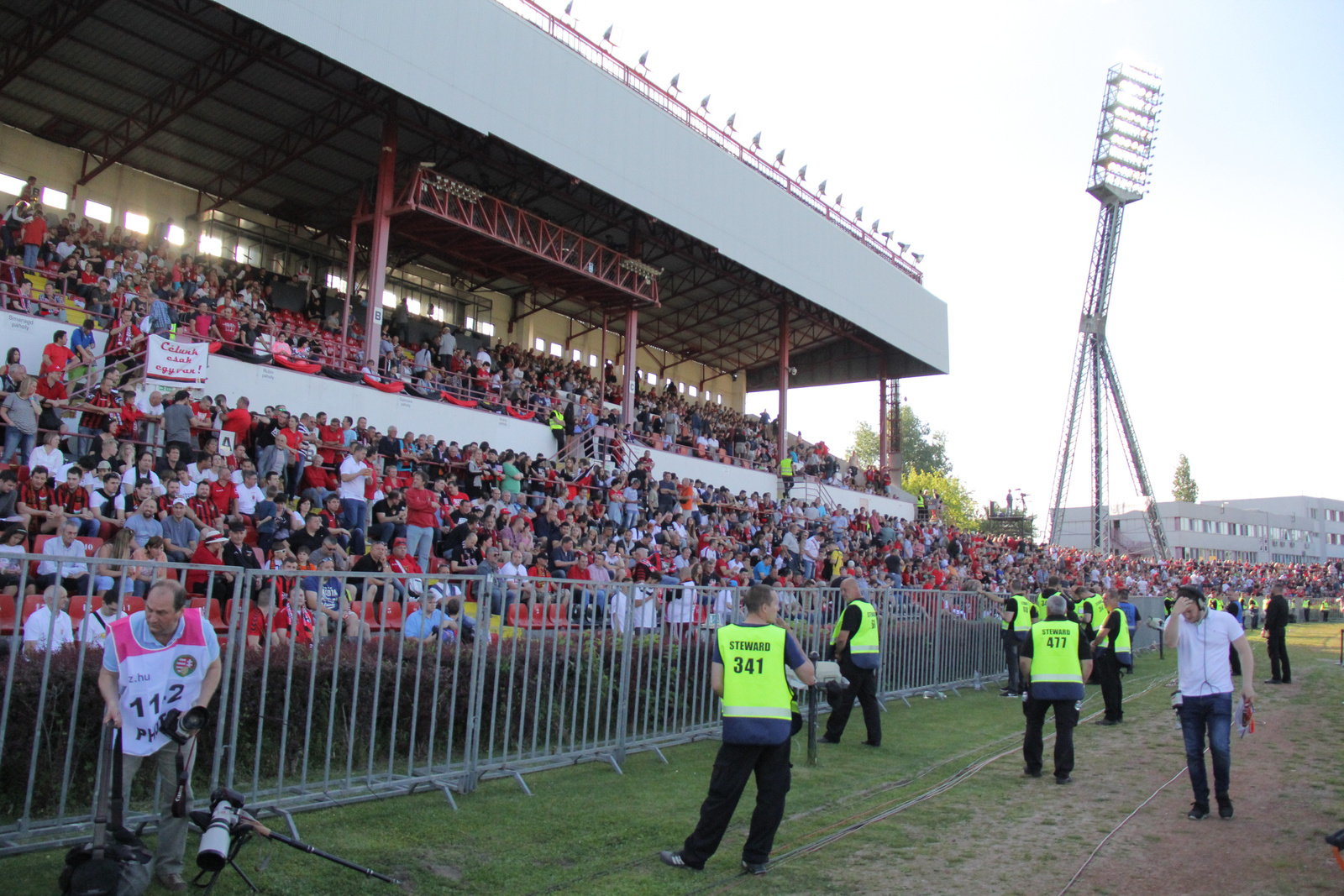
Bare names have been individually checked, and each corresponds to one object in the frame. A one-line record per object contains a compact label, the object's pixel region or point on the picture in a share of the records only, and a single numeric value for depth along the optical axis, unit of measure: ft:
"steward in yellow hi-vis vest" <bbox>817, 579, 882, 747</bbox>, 34.09
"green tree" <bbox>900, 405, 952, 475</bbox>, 298.56
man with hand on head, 24.40
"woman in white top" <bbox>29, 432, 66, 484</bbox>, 38.63
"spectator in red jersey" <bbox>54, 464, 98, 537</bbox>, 35.41
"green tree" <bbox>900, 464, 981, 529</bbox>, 263.90
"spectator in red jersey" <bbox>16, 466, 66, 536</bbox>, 34.27
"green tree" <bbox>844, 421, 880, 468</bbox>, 295.48
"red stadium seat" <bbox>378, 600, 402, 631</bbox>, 21.99
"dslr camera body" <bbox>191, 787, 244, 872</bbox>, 15.19
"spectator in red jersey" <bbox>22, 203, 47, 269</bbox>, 59.11
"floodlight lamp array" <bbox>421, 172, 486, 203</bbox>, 74.54
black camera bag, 14.21
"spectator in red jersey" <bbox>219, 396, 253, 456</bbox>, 49.78
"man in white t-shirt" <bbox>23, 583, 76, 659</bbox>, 17.19
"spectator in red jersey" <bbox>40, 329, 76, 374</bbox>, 46.73
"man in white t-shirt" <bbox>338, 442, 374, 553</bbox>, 47.50
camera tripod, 15.81
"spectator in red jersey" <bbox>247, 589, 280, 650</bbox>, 19.79
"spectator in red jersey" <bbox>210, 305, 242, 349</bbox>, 59.57
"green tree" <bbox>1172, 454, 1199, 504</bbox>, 354.74
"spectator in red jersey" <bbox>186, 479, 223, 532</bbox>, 40.55
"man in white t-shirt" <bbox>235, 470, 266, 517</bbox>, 42.50
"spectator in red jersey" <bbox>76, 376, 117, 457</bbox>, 45.67
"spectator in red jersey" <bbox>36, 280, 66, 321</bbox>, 52.95
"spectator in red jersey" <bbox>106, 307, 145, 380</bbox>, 51.47
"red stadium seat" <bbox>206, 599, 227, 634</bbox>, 19.83
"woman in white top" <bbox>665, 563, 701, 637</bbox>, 30.30
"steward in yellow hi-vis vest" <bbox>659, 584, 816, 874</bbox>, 18.99
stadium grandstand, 64.90
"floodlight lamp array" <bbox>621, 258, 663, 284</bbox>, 92.27
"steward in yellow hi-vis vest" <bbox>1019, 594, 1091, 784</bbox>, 29.32
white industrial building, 271.69
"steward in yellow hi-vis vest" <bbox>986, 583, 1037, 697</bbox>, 48.03
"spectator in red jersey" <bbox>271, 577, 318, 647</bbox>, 20.30
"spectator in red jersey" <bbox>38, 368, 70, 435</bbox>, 42.16
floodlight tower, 177.58
